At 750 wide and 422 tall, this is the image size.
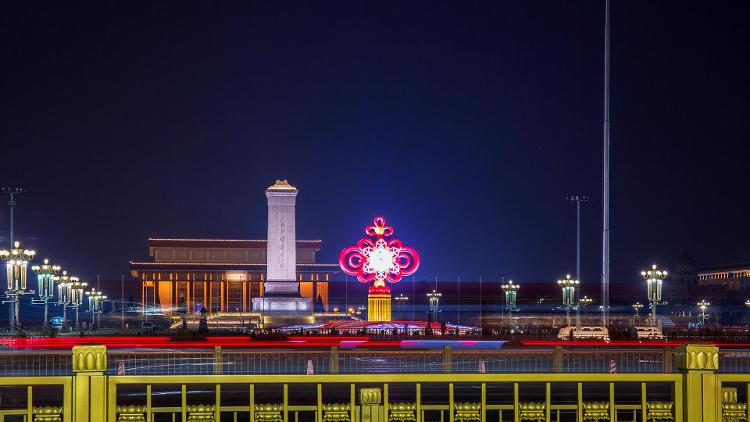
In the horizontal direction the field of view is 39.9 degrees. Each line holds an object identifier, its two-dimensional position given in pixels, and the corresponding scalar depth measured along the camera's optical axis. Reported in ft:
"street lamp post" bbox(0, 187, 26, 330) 185.63
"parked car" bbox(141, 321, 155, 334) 229.99
